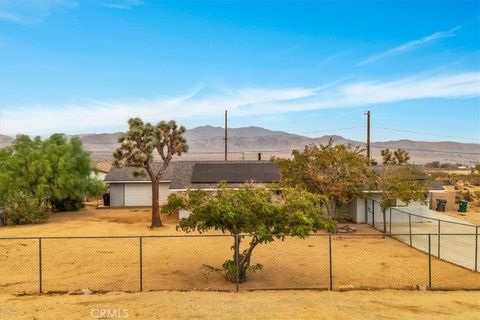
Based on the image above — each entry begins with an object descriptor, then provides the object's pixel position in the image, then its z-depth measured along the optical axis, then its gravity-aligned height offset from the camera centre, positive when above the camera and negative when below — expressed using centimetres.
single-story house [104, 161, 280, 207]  3412 -181
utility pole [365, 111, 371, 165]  4697 +341
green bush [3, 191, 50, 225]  2981 -373
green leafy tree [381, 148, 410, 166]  6010 +8
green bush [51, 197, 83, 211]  3772 -421
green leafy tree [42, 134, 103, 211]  3388 -145
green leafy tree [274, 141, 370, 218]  2608 -92
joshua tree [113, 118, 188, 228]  2808 +72
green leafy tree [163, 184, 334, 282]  1486 -202
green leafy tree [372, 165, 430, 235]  2434 -167
